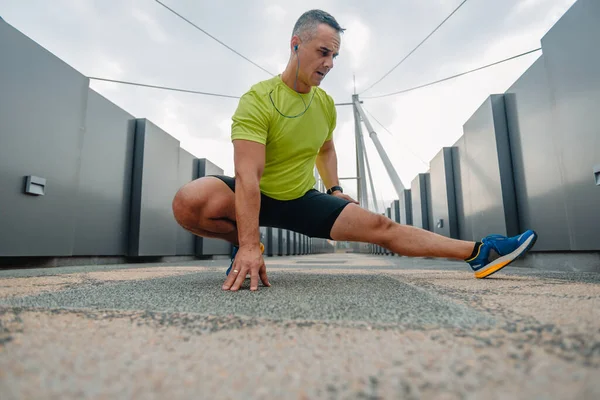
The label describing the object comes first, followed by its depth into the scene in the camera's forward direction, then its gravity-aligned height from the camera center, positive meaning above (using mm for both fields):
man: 1021 +217
